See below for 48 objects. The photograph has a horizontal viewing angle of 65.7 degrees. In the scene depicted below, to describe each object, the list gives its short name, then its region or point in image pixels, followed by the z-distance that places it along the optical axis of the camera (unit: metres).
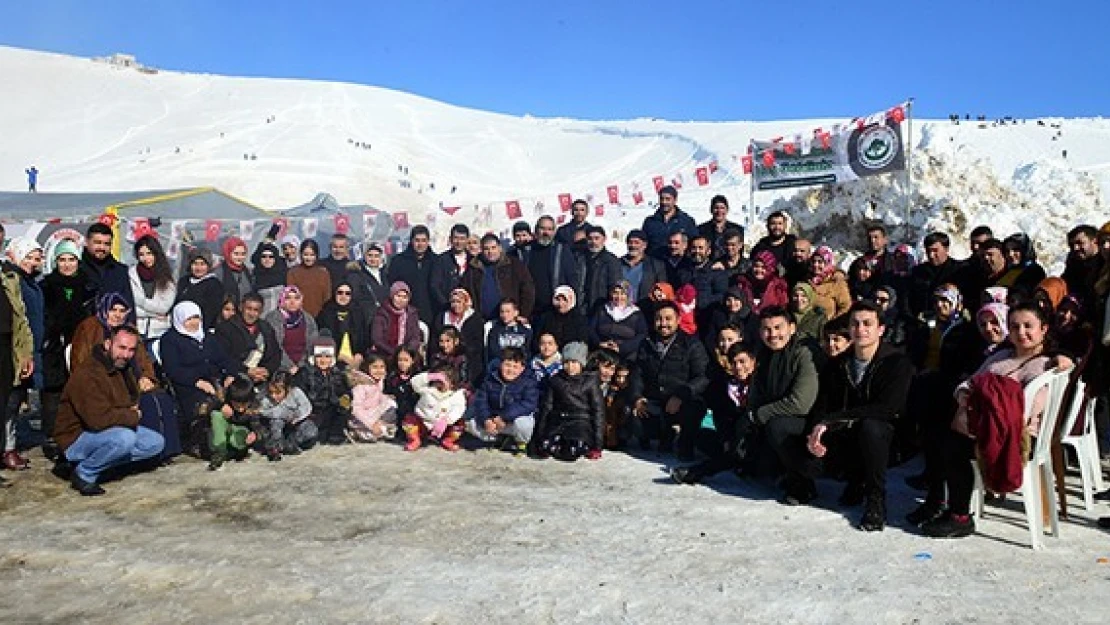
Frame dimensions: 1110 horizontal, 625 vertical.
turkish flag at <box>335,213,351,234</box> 15.09
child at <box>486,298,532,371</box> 7.71
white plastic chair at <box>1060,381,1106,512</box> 4.83
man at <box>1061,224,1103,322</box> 6.43
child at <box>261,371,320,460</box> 6.84
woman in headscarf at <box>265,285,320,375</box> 7.54
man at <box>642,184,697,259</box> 8.91
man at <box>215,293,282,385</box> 7.22
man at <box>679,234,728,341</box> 7.64
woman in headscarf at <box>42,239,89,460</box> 6.59
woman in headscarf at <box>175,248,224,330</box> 7.55
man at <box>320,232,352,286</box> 8.65
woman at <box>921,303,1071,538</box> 4.58
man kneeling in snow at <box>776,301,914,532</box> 4.88
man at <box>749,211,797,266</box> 7.96
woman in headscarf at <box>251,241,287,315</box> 8.32
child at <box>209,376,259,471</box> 6.58
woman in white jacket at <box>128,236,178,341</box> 7.17
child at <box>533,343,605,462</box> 6.75
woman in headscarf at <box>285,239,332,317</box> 8.29
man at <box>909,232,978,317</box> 7.21
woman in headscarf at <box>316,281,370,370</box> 8.00
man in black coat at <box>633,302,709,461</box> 6.86
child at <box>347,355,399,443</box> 7.30
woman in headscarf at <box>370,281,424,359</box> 7.85
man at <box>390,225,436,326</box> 8.56
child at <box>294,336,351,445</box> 7.18
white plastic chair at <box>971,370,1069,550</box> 4.44
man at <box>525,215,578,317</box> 8.49
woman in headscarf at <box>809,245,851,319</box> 7.01
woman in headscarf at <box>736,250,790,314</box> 7.35
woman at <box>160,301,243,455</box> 6.83
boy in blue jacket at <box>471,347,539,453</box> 6.95
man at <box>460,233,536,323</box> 8.34
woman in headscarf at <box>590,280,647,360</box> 7.58
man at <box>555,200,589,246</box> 8.80
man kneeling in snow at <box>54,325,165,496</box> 5.79
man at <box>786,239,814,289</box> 7.43
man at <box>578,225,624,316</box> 8.16
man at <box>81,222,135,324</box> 6.84
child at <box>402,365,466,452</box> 7.14
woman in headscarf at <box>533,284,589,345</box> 7.64
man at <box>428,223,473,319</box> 8.44
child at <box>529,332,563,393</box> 7.20
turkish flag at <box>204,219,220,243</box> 13.88
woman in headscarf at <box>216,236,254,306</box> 8.20
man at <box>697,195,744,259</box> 8.43
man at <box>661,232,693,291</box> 8.13
